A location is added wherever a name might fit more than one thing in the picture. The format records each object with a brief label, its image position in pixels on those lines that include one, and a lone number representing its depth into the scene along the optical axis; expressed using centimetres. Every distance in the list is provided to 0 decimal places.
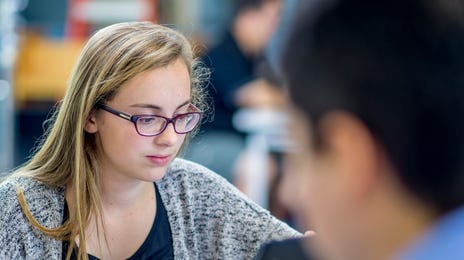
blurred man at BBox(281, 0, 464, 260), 127
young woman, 228
